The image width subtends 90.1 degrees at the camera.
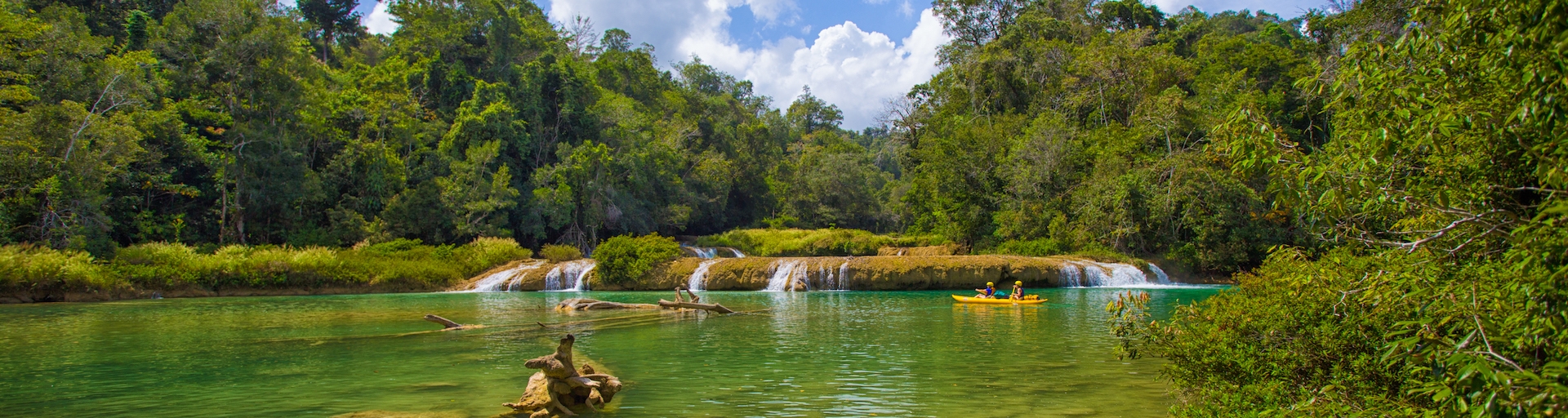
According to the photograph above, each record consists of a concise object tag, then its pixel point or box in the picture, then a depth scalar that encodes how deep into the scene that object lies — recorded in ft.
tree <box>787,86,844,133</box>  285.84
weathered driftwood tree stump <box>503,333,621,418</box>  22.15
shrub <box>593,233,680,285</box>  88.12
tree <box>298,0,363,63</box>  165.78
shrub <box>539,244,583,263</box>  101.19
